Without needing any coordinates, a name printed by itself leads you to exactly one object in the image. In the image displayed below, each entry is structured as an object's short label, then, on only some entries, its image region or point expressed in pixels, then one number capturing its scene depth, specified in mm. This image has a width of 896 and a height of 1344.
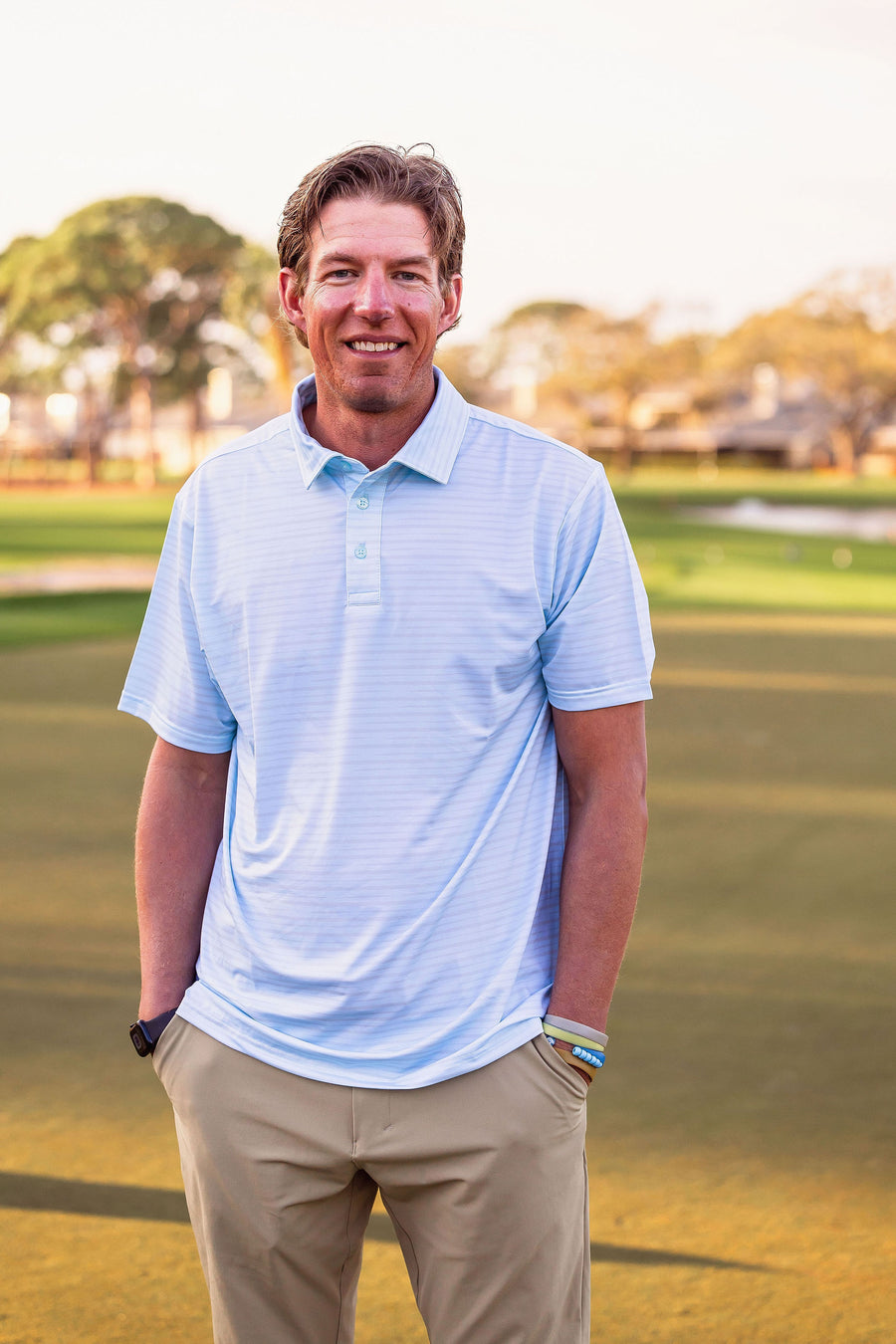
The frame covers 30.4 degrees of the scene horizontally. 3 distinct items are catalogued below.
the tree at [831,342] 81938
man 2143
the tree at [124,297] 63438
